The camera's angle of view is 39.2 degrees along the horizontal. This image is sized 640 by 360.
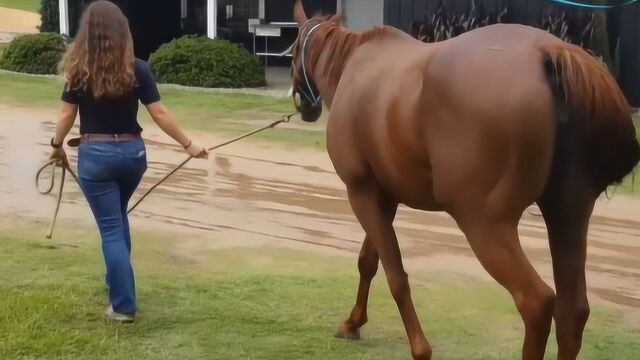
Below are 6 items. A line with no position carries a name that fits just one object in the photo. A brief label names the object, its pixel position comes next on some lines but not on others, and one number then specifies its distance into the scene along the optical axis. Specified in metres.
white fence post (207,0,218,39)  19.02
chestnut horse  3.54
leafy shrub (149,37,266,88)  17.50
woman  4.87
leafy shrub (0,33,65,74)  19.72
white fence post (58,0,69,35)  21.11
